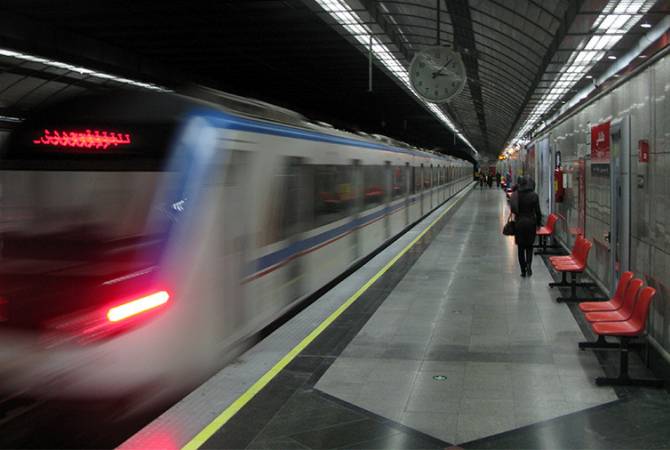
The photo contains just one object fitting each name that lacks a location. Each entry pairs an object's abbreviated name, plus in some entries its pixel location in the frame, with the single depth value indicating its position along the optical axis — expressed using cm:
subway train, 451
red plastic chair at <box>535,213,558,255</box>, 1372
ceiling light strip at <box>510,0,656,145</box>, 895
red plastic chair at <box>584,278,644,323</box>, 587
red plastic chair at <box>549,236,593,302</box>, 898
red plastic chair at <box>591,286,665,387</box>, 546
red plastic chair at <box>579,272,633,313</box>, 629
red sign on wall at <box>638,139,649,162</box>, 609
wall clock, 1270
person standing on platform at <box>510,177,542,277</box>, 1081
